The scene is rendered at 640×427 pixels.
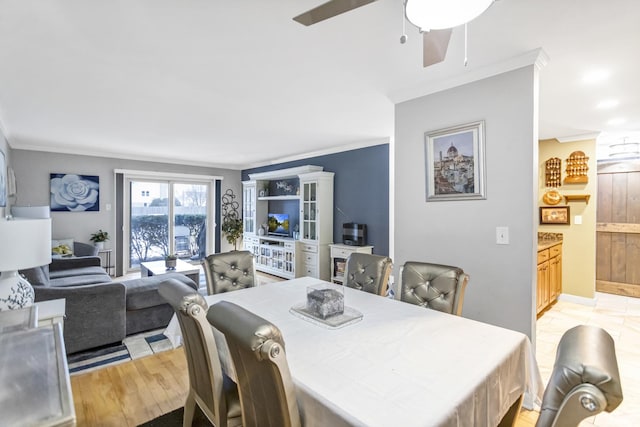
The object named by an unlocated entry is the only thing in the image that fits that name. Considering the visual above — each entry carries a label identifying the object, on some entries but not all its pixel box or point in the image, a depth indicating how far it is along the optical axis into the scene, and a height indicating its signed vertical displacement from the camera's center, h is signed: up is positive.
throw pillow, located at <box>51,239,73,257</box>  4.90 -0.56
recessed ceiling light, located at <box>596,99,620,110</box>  3.06 +1.06
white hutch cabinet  5.35 -0.16
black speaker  4.88 -0.35
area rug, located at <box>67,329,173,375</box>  2.64 -1.27
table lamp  1.63 -0.22
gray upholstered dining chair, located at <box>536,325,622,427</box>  0.69 -0.39
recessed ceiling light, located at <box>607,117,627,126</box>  3.67 +1.07
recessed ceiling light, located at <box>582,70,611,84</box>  2.39 +1.05
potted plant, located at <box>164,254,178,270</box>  4.72 -0.75
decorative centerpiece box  1.69 -0.49
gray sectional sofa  2.69 -0.89
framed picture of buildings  2.38 +0.39
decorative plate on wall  4.59 +0.21
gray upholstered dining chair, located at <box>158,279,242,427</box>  1.39 -0.68
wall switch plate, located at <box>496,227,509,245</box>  2.26 -0.17
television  6.52 -0.26
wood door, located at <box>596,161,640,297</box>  4.68 -0.27
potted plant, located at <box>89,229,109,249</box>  5.71 -0.47
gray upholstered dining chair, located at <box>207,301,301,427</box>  1.00 -0.51
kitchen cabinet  3.69 -0.80
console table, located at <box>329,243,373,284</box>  4.78 -0.69
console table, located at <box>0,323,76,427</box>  0.78 -0.50
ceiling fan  1.17 +0.77
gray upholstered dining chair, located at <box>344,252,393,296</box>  2.38 -0.48
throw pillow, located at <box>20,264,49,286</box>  2.83 -0.59
